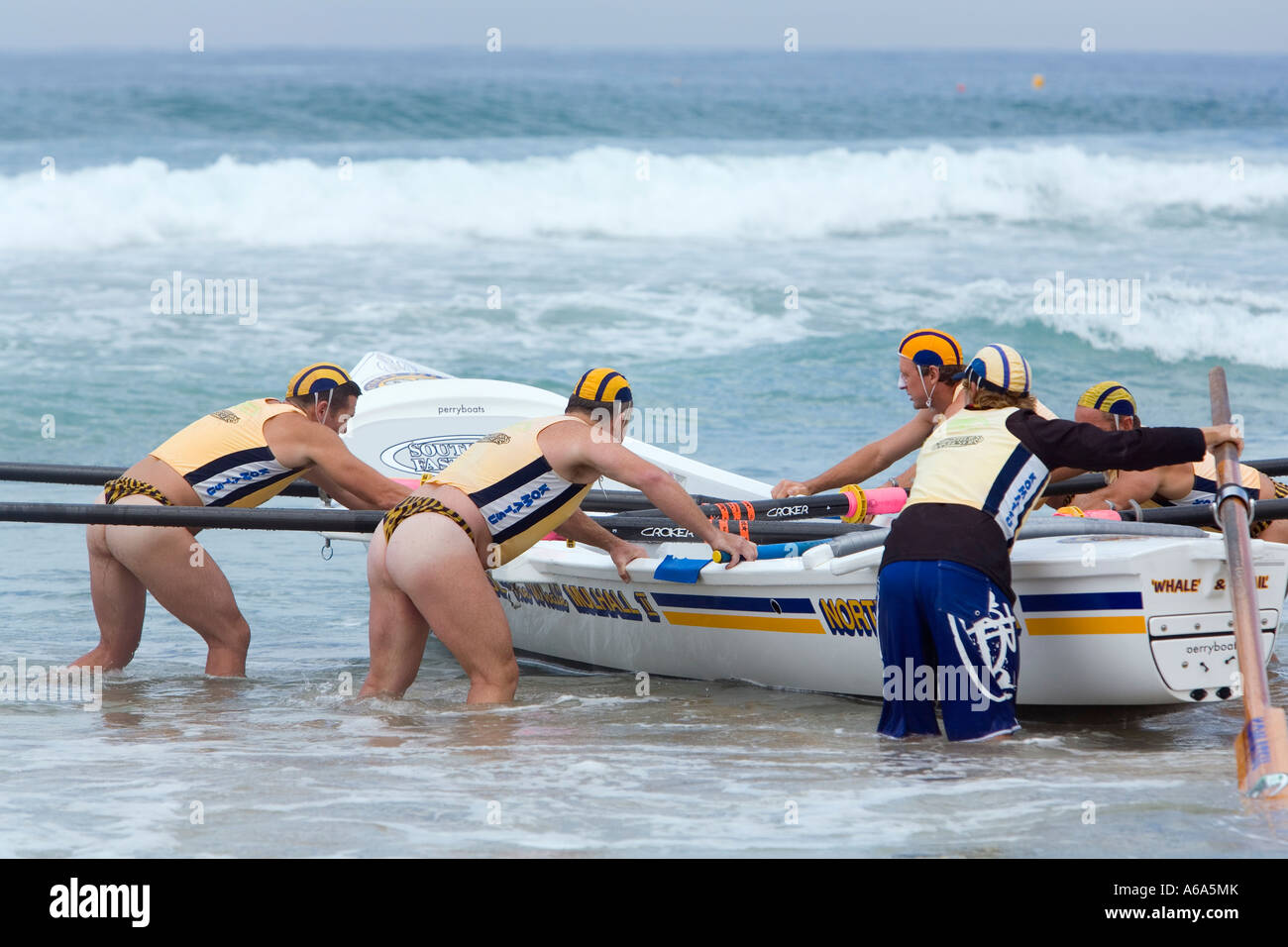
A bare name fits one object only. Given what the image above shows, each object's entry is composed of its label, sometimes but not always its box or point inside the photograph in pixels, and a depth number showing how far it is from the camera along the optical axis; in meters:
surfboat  9.70
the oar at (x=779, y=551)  11.38
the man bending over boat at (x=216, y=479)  11.59
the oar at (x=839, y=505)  12.55
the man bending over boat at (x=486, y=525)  10.41
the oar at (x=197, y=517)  10.98
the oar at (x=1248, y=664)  8.34
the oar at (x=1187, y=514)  11.41
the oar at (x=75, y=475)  12.83
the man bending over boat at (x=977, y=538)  9.15
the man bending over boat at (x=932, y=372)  10.11
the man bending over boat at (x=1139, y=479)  12.78
